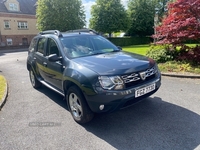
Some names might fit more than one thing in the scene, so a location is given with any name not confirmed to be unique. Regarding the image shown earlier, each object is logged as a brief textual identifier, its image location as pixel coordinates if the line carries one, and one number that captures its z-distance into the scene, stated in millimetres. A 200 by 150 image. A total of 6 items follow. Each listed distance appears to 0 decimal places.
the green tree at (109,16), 28562
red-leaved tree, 7074
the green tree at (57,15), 27156
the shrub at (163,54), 8430
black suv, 3070
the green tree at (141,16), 31109
